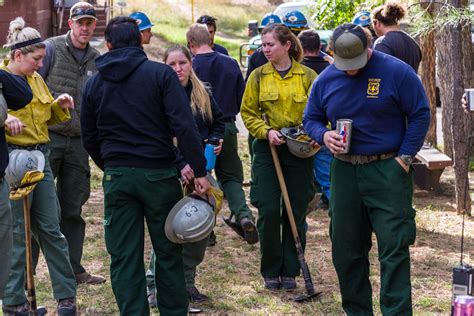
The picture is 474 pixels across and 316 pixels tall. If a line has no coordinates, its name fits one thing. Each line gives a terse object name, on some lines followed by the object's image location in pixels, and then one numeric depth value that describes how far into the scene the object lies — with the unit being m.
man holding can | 6.92
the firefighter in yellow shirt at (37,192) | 7.40
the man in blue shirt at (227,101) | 9.98
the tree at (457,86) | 11.35
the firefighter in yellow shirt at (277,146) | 8.58
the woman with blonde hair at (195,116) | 7.98
